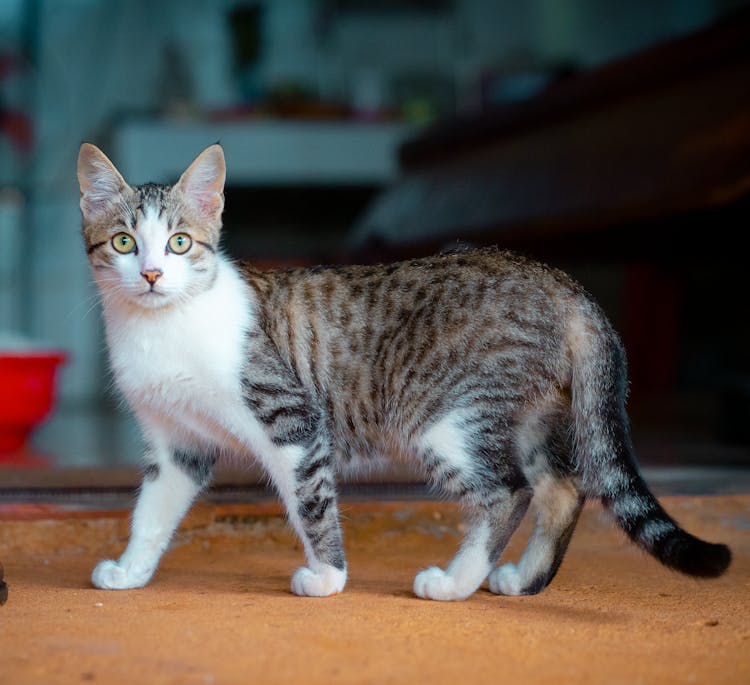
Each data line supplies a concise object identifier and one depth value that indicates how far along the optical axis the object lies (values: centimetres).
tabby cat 183
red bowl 378
